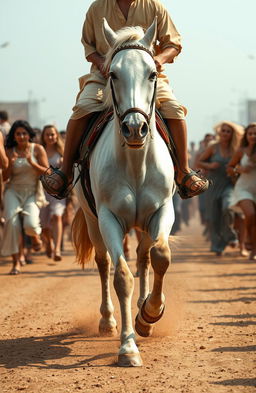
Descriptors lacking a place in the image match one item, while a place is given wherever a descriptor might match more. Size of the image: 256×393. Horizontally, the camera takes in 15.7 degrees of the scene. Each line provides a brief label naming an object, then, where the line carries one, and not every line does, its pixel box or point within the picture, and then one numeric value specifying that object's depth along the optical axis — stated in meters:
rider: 8.61
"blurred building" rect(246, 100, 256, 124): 81.28
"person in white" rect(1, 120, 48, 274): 14.95
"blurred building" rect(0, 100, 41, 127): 59.74
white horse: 7.15
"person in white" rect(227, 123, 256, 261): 16.05
